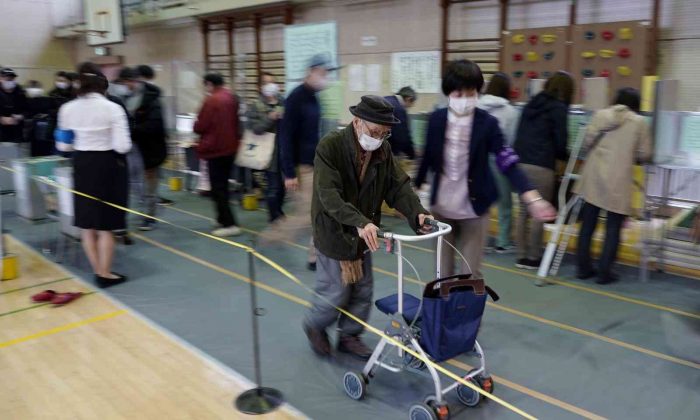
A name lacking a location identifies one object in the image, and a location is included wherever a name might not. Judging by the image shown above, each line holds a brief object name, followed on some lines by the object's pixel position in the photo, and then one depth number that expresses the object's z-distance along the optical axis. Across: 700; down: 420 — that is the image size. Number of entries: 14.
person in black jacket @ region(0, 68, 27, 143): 6.75
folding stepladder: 4.12
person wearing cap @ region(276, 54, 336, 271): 3.83
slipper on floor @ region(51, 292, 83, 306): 3.74
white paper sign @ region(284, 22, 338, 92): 8.51
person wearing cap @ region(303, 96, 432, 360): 2.37
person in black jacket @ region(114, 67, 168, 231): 5.18
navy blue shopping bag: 2.28
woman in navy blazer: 2.76
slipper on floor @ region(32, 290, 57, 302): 3.79
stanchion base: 2.51
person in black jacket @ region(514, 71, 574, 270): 4.06
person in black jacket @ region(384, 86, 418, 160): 4.14
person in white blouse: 3.61
